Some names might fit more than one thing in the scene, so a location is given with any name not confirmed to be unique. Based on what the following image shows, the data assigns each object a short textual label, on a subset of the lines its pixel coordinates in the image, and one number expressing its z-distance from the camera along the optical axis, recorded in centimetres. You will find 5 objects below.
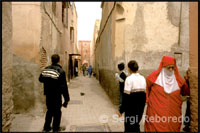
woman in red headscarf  268
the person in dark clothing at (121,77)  491
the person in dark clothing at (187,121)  376
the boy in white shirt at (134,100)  290
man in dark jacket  354
